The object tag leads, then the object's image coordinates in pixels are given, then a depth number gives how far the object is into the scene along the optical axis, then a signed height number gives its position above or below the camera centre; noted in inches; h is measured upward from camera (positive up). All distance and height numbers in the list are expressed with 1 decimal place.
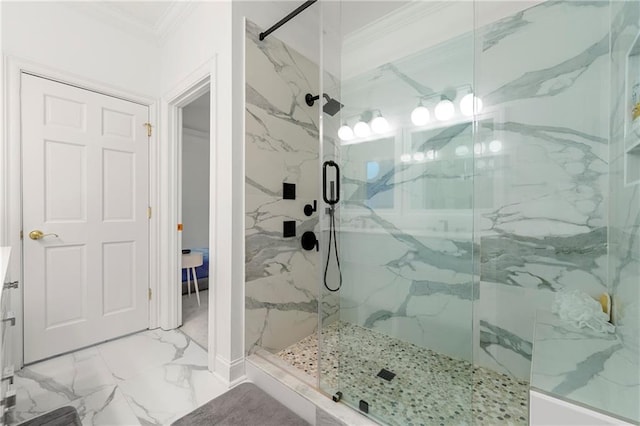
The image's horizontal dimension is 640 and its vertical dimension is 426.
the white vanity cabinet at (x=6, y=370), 40.5 -26.6
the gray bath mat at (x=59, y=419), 46.8 -36.9
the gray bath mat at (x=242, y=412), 52.8 -40.9
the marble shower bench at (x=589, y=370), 30.7 -21.0
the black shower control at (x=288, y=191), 82.6 +5.8
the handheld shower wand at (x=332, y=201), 75.4 +2.6
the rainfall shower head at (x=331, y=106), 76.2 +29.7
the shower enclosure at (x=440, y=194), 58.3 +4.2
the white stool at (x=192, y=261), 118.8 -22.8
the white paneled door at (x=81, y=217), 76.9 -2.3
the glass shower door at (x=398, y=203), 67.0 +1.9
